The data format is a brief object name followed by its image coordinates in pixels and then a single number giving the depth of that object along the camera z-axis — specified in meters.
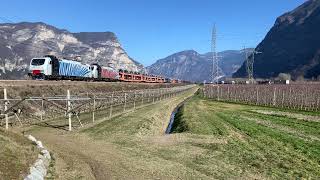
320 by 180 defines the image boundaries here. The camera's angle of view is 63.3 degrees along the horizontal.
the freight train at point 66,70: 38.07
